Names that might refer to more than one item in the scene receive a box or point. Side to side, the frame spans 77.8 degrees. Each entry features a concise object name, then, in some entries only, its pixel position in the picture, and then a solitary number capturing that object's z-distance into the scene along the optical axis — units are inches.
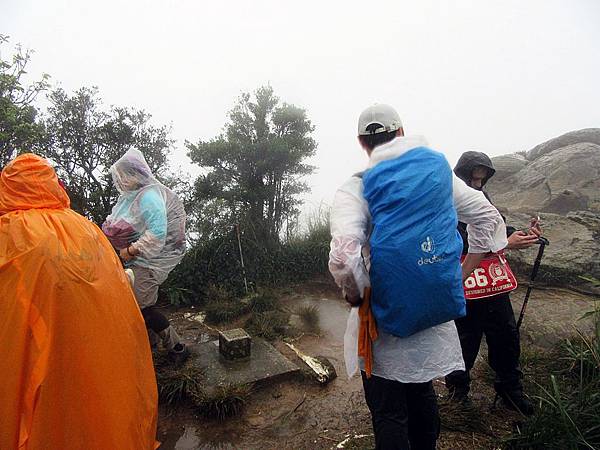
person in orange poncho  59.7
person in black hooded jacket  98.8
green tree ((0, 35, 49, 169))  184.2
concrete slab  126.1
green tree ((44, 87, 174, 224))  211.6
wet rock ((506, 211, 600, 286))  171.0
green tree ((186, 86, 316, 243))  248.1
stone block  139.8
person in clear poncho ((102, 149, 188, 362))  120.7
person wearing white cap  56.3
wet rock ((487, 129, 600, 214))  270.5
